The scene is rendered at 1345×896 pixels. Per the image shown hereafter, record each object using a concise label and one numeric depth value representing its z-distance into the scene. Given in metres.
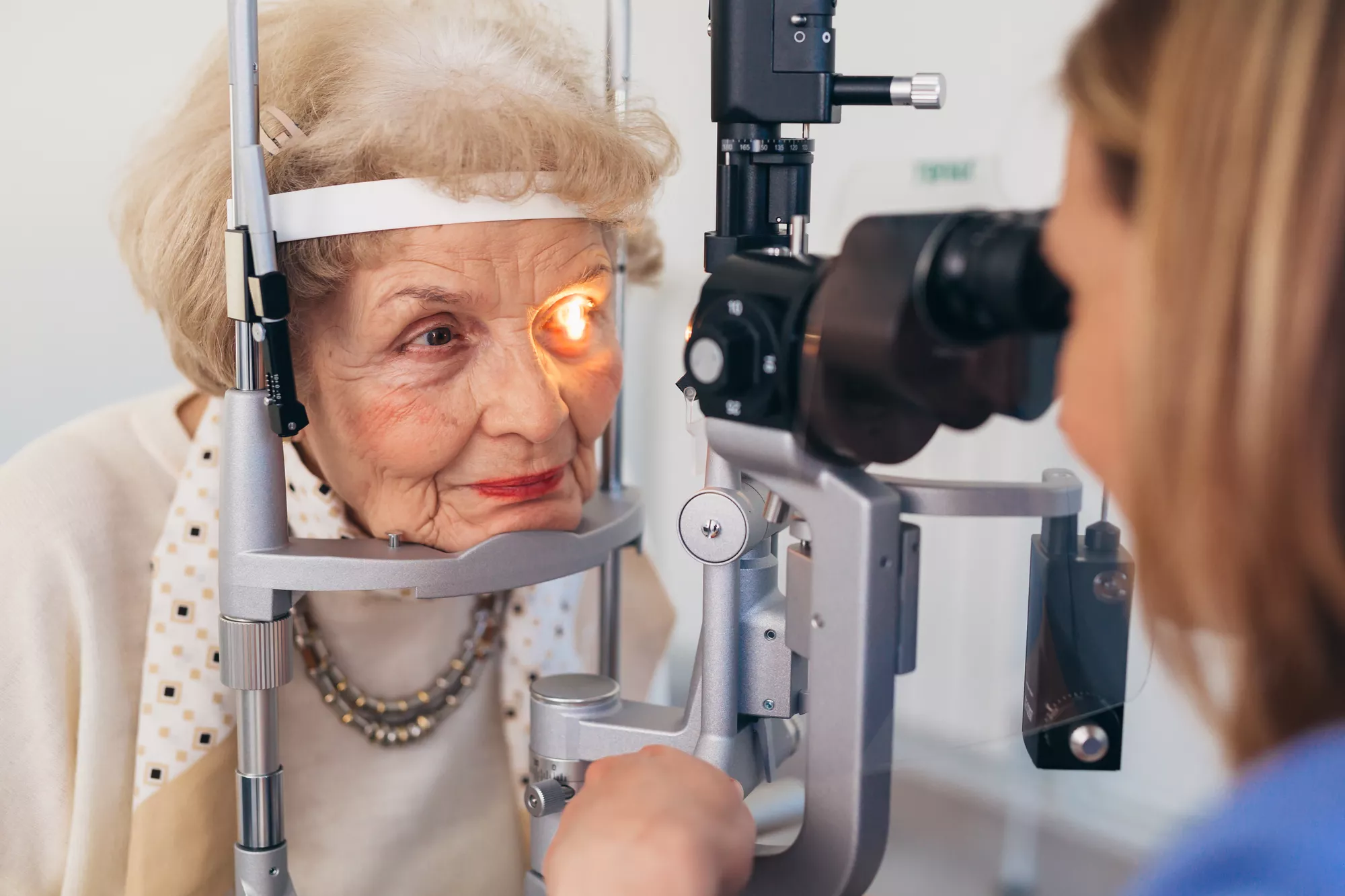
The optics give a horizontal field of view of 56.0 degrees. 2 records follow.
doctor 0.44
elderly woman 0.94
